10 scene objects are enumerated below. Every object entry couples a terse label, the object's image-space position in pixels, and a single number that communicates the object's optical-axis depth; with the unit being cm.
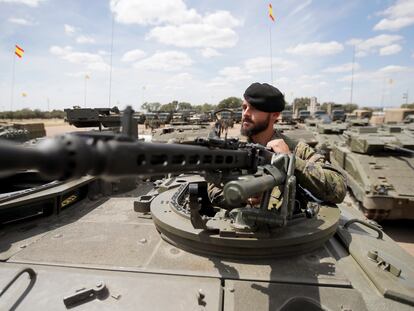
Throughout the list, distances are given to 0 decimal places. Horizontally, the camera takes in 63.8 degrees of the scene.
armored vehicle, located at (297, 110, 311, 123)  3868
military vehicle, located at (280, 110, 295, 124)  3397
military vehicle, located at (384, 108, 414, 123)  2964
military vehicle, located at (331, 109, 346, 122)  3634
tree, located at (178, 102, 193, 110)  5990
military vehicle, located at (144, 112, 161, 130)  3281
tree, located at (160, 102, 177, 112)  5796
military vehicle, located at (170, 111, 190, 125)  3238
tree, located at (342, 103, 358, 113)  6225
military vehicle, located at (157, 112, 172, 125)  3428
